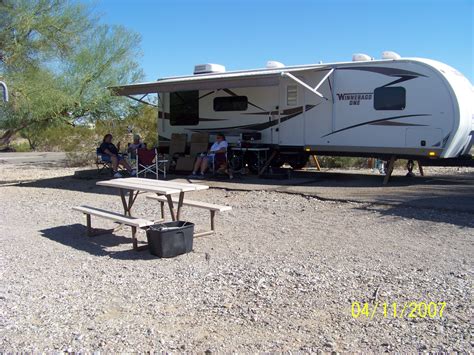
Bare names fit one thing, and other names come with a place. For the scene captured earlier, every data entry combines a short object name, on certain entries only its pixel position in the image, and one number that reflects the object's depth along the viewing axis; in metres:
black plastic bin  5.56
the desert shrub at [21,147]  30.95
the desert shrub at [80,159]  18.80
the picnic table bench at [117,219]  5.82
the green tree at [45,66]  10.57
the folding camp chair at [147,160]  11.93
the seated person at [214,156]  11.98
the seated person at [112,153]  12.79
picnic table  6.20
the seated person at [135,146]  13.14
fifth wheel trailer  10.19
